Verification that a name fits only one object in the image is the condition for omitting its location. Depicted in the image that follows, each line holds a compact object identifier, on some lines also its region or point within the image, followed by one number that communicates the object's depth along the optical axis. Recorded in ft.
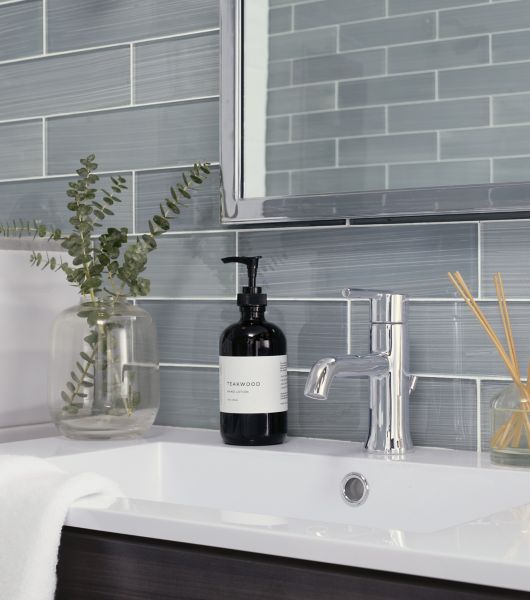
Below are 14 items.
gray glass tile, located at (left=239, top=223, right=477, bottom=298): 4.77
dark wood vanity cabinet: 3.55
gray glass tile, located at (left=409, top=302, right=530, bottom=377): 4.67
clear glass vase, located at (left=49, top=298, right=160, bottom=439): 4.98
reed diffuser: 4.42
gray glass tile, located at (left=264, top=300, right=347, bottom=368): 4.97
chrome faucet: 4.68
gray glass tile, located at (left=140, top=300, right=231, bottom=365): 5.21
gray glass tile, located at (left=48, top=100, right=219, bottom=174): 5.26
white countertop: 3.54
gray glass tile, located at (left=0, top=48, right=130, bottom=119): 5.48
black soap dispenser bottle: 4.81
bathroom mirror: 4.64
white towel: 3.97
